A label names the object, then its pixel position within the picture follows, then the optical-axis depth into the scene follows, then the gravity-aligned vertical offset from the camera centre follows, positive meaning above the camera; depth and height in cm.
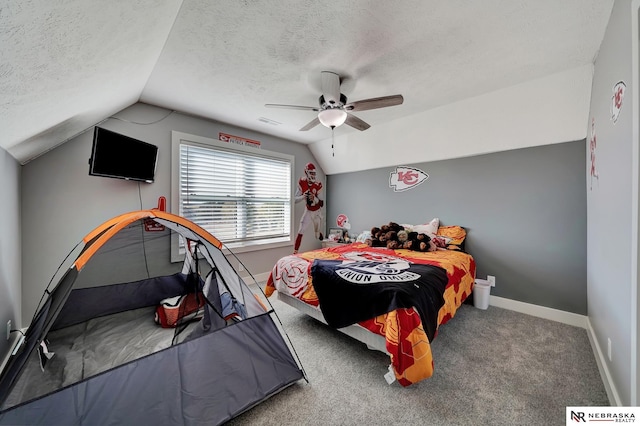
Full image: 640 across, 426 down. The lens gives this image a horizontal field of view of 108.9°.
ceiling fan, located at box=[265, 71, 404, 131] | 204 +97
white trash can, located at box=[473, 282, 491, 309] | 279 -101
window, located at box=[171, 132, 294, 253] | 312 +33
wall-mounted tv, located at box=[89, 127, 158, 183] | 215 +57
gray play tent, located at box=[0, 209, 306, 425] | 107 -85
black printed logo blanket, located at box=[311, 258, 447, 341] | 161 -60
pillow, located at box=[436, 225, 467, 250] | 309 -32
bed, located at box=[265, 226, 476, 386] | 146 -67
